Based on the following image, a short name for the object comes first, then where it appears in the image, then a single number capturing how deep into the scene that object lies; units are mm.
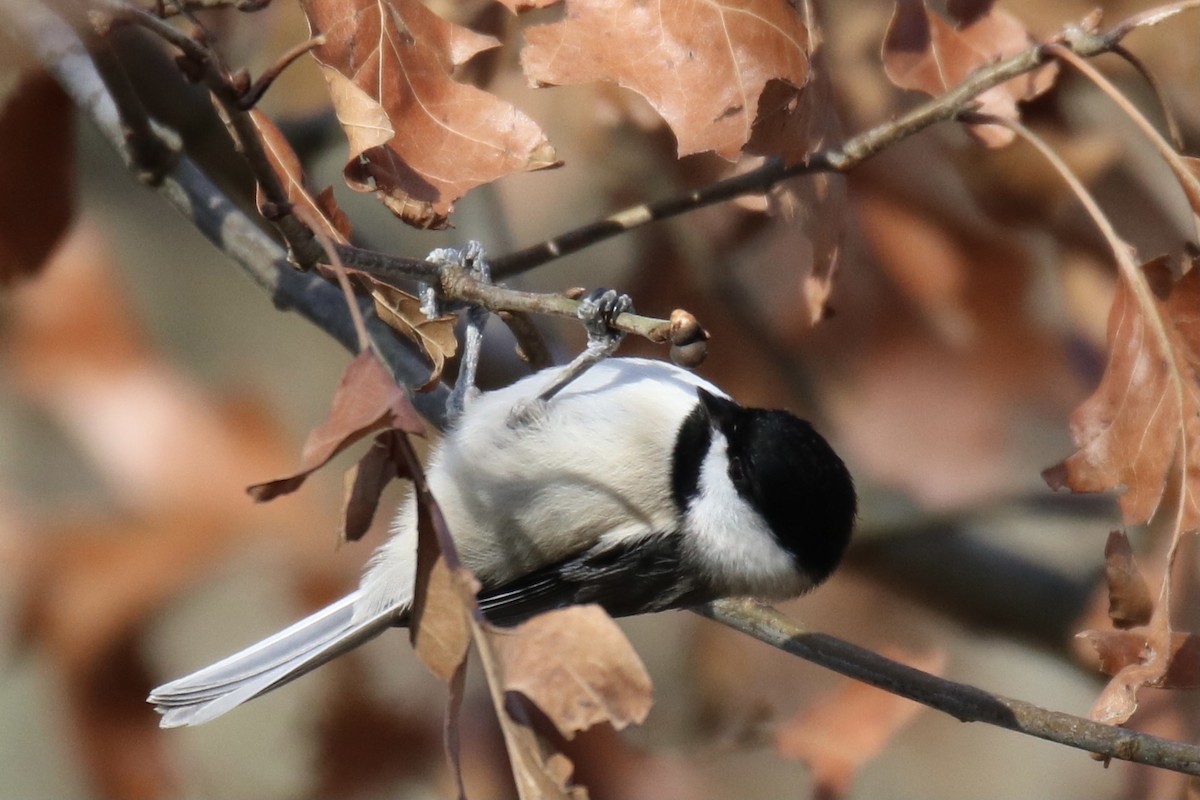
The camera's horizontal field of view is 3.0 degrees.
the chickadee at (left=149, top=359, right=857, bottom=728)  3227
